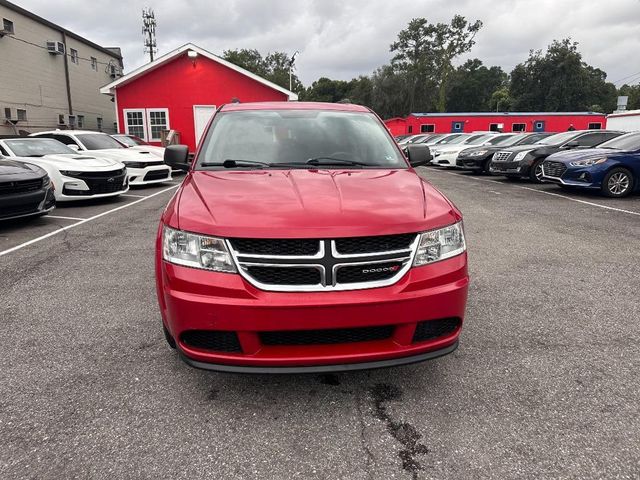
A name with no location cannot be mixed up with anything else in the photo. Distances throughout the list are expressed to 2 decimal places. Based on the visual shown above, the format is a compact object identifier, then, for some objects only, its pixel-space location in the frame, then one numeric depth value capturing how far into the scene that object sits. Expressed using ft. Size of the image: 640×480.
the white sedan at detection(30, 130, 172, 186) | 37.32
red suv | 7.06
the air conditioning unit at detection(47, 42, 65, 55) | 81.15
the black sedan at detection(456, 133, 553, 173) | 52.32
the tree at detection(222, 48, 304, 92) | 220.02
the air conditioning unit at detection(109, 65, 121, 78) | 105.60
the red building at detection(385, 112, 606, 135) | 121.70
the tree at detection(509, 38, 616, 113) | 207.21
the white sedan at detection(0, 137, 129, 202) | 29.32
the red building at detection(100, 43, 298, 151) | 71.77
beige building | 70.74
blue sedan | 32.94
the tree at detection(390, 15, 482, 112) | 199.93
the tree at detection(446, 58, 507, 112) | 271.69
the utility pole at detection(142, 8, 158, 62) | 125.49
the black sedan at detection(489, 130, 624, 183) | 42.29
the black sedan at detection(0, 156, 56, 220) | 21.86
